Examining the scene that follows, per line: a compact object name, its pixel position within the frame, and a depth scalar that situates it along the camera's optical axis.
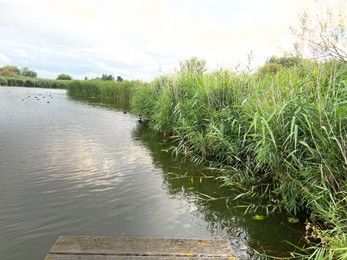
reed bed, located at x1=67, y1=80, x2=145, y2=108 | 20.02
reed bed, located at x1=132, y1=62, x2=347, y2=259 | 2.73
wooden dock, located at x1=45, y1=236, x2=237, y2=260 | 2.03
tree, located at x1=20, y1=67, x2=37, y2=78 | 59.47
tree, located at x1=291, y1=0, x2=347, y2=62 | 3.92
